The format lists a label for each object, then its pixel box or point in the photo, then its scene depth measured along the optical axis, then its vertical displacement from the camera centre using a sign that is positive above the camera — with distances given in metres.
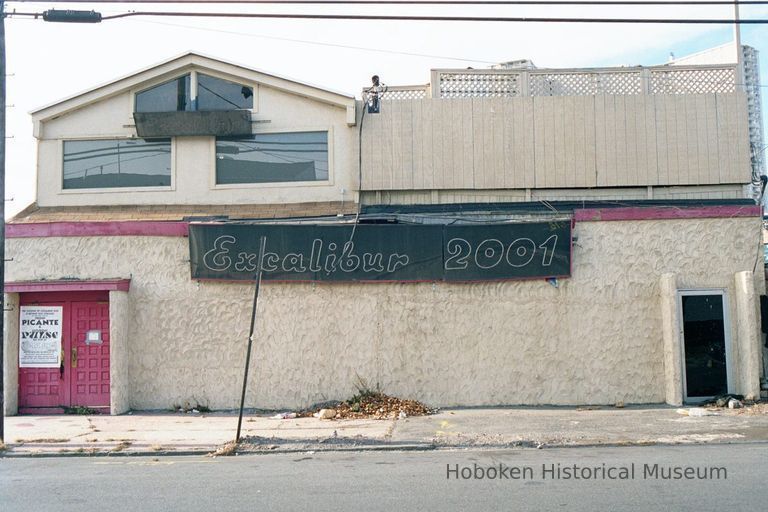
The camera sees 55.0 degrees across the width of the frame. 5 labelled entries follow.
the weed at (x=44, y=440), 11.59 -2.01
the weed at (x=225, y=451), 10.54 -2.02
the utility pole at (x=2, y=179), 11.76 +2.16
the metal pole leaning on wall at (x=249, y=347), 11.01 -0.57
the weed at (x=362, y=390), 13.95 -1.57
